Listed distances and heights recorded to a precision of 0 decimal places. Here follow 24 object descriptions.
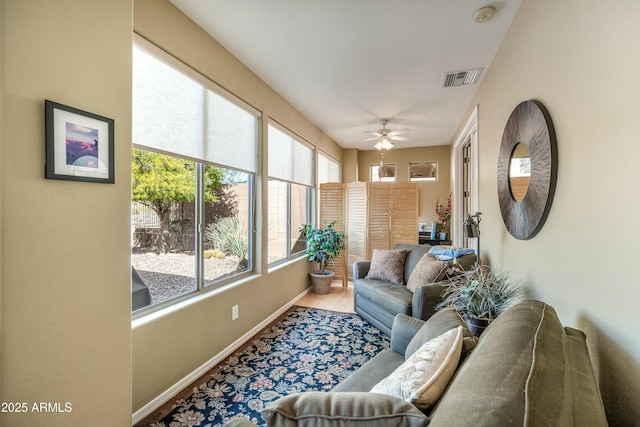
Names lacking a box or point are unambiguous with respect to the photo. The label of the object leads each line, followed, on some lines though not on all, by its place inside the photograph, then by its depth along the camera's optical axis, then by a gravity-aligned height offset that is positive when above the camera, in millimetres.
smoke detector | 1896 +1386
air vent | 2787 +1404
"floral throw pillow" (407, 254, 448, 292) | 2752 -603
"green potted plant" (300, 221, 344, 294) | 4274 -562
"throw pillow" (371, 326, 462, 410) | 874 -557
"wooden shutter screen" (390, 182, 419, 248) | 4840 -11
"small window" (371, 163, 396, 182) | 6262 +896
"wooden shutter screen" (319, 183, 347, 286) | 4969 +130
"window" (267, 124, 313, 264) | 3492 +295
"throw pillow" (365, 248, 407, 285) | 3297 -657
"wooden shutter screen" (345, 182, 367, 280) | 4832 -169
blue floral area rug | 1812 -1286
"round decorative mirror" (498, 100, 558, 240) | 1416 +256
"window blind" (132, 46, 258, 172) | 1813 +748
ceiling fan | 4271 +1371
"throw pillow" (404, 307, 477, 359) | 1289 -572
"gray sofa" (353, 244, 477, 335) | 2447 -840
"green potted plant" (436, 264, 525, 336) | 1749 -560
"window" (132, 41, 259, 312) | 1870 +275
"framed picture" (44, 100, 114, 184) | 1118 +292
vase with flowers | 5559 -97
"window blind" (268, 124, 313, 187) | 3428 +758
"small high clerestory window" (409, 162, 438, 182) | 6012 +895
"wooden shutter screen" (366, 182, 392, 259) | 4852 -64
